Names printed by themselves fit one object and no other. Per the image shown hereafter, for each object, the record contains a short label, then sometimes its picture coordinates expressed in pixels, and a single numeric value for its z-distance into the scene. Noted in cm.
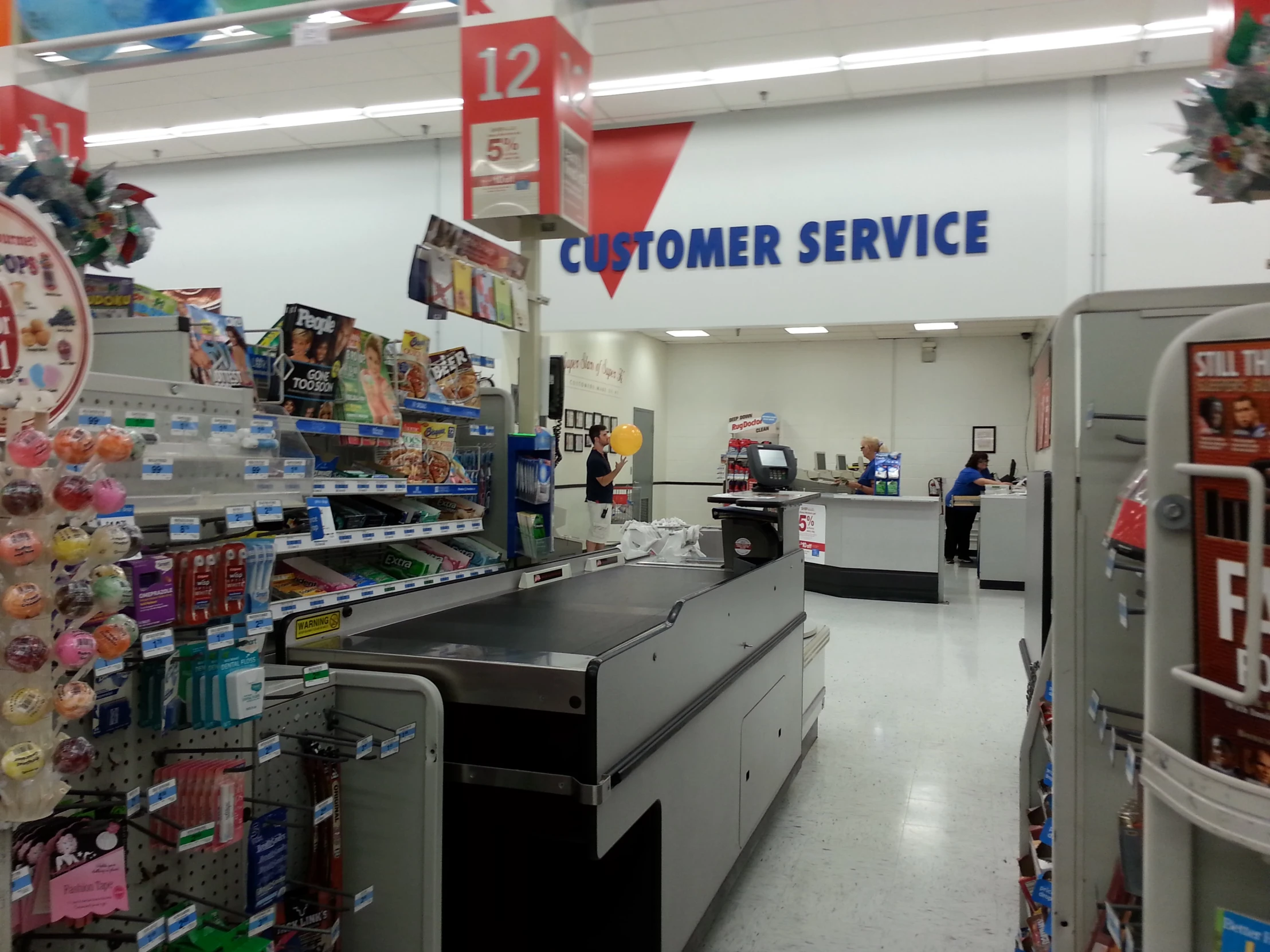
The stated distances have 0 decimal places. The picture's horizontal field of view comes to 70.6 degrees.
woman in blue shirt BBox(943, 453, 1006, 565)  1059
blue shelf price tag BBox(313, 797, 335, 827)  182
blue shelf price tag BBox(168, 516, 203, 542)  157
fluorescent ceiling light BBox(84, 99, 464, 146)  814
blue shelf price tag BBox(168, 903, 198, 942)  147
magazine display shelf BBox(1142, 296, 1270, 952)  114
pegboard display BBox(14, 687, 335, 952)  148
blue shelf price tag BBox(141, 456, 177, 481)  160
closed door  1348
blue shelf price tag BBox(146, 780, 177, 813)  141
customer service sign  712
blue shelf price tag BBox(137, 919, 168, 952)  141
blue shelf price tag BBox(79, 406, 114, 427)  161
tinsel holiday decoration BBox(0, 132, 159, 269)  217
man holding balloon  871
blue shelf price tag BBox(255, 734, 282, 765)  161
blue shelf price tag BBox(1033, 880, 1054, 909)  185
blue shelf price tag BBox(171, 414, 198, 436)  176
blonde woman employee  980
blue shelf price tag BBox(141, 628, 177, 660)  141
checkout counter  196
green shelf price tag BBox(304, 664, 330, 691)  184
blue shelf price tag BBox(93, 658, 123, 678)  135
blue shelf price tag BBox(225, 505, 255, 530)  168
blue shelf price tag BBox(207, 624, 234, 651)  154
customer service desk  866
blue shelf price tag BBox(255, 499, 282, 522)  180
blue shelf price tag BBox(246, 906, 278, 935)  163
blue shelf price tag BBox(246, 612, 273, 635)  162
